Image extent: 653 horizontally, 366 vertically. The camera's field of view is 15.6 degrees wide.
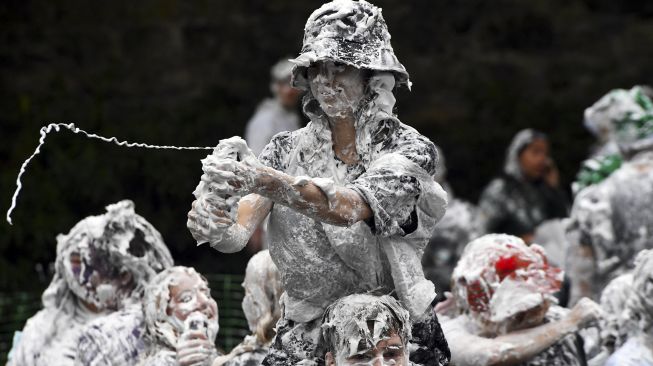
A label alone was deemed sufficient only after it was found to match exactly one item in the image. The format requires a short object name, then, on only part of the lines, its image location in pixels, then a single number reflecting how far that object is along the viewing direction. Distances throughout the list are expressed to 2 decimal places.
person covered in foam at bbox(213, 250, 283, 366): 10.66
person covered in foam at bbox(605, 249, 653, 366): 11.05
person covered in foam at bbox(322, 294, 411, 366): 9.27
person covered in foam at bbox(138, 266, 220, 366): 10.78
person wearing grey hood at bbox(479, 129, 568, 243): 16.47
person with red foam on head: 11.01
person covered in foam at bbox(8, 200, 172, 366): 11.70
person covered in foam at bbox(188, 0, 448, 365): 9.26
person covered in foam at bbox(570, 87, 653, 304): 13.70
